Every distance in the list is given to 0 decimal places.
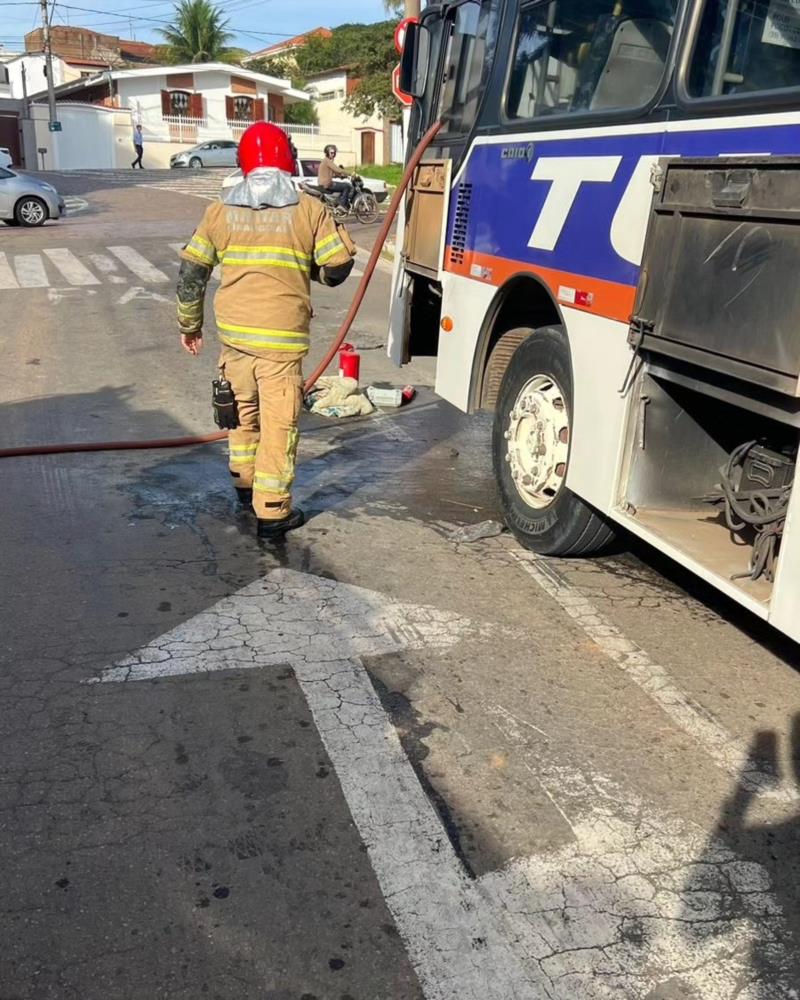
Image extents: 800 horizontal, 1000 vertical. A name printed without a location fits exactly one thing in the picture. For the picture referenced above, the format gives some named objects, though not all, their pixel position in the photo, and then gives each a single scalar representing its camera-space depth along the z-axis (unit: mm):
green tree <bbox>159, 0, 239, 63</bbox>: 59406
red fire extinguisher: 7997
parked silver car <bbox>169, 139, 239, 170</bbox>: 41125
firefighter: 4719
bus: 3086
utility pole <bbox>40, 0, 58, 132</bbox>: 44031
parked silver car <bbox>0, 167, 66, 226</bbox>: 19953
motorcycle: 23156
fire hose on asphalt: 6023
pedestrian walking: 42031
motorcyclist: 22438
